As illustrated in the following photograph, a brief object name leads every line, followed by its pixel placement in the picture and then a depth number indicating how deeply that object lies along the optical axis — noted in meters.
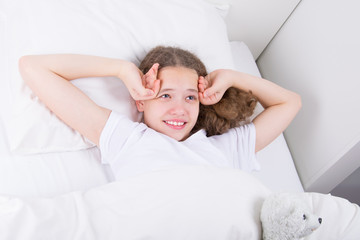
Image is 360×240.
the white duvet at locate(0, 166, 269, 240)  0.64
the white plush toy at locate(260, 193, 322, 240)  0.63
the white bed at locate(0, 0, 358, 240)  0.66
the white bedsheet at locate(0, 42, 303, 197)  0.80
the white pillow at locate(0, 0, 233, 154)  0.86
